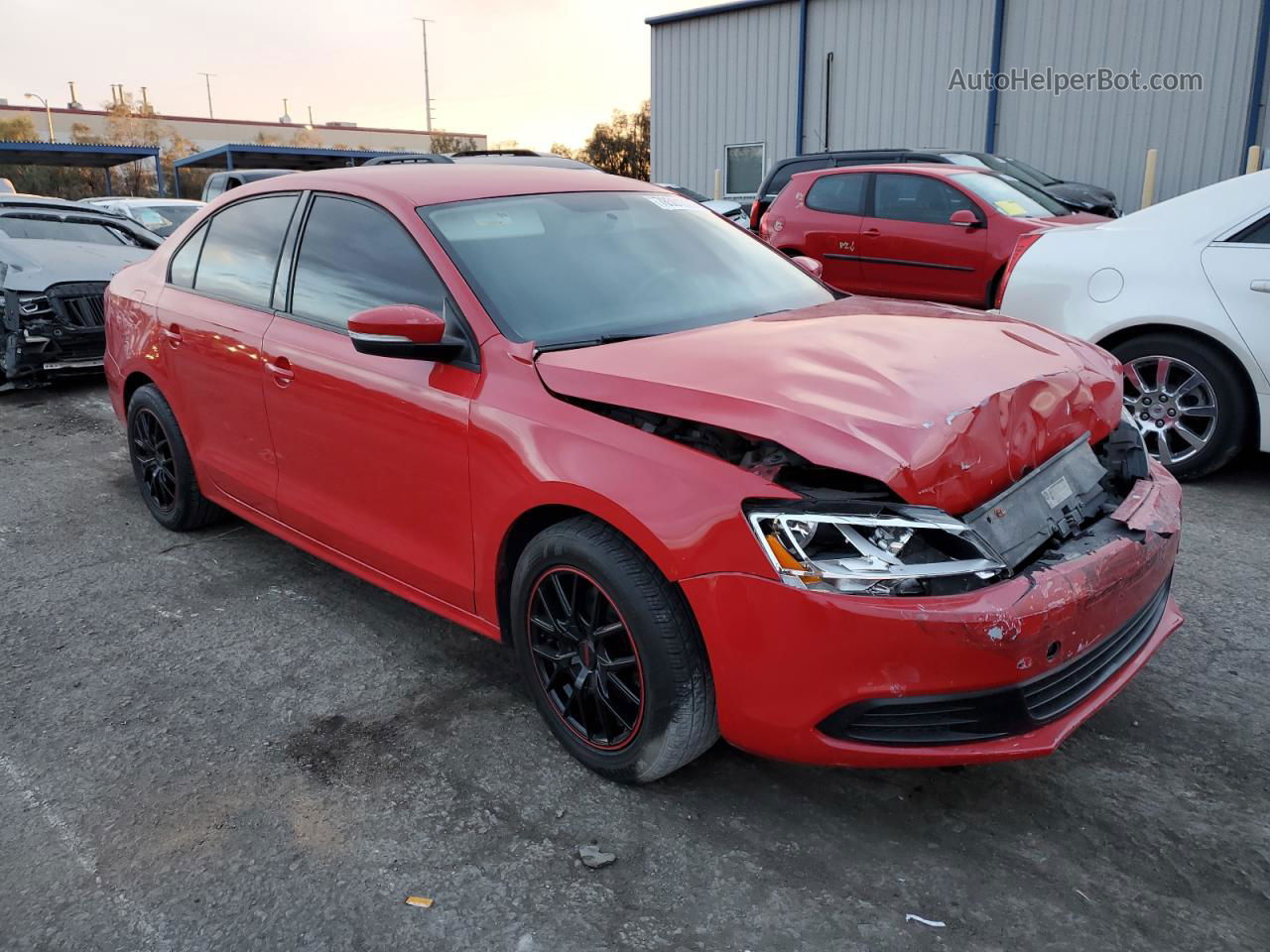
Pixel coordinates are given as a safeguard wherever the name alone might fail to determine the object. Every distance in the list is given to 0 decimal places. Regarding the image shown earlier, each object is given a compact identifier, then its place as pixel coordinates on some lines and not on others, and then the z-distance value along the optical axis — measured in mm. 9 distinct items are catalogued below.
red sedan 2240
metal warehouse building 14547
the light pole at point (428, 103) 69812
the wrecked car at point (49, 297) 7719
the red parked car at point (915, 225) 8242
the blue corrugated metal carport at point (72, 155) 32281
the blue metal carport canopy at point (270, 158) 30469
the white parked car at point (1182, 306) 4859
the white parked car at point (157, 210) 14414
